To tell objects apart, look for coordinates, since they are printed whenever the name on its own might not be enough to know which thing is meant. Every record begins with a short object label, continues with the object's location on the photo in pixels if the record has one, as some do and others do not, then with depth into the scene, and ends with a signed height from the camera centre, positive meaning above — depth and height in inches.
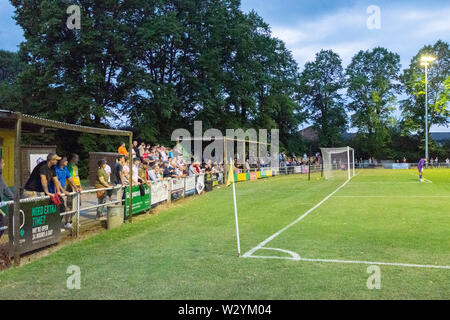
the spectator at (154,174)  626.4 -27.3
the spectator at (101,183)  458.3 -31.7
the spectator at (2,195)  288.3 -30.4
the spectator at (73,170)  455.8 -15.1
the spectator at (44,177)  355.6 -17.4
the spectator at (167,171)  724.0 -26.4
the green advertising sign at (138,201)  488.4 -58.0
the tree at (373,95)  2728.8 +416.5
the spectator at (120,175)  481.1 -23.1
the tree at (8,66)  2149.4 +504.6
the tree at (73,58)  1173.7 +309.6
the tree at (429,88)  2674.7 +440.2
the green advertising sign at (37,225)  304.0 -54.9
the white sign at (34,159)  629.6 -1.5
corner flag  337.3 -19.0
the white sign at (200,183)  825.5 -58.3
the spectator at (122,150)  676.8 +12.0
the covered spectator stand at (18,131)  281.7 +26.3
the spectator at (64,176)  389.4 -18.9
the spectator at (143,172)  585.3 -22.7
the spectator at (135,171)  538.6 -19.2
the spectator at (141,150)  785.2 +13.7
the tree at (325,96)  2684.5 +407.1
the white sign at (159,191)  582.6 -52.5
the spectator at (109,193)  463.8 -42.1
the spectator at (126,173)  516.8 -21.4
